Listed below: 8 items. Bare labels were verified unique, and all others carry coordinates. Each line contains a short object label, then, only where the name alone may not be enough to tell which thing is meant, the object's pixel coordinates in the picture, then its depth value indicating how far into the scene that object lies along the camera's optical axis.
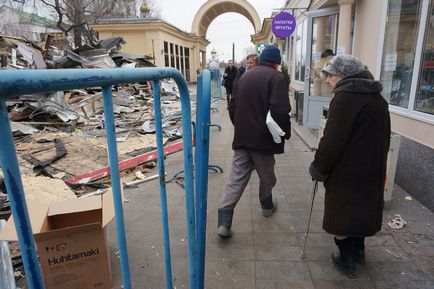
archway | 32.91
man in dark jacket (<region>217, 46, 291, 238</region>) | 3.07
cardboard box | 2.04
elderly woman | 2.20
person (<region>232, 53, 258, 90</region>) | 5.55
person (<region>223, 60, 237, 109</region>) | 11.73
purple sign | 9.30
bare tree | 22.55
